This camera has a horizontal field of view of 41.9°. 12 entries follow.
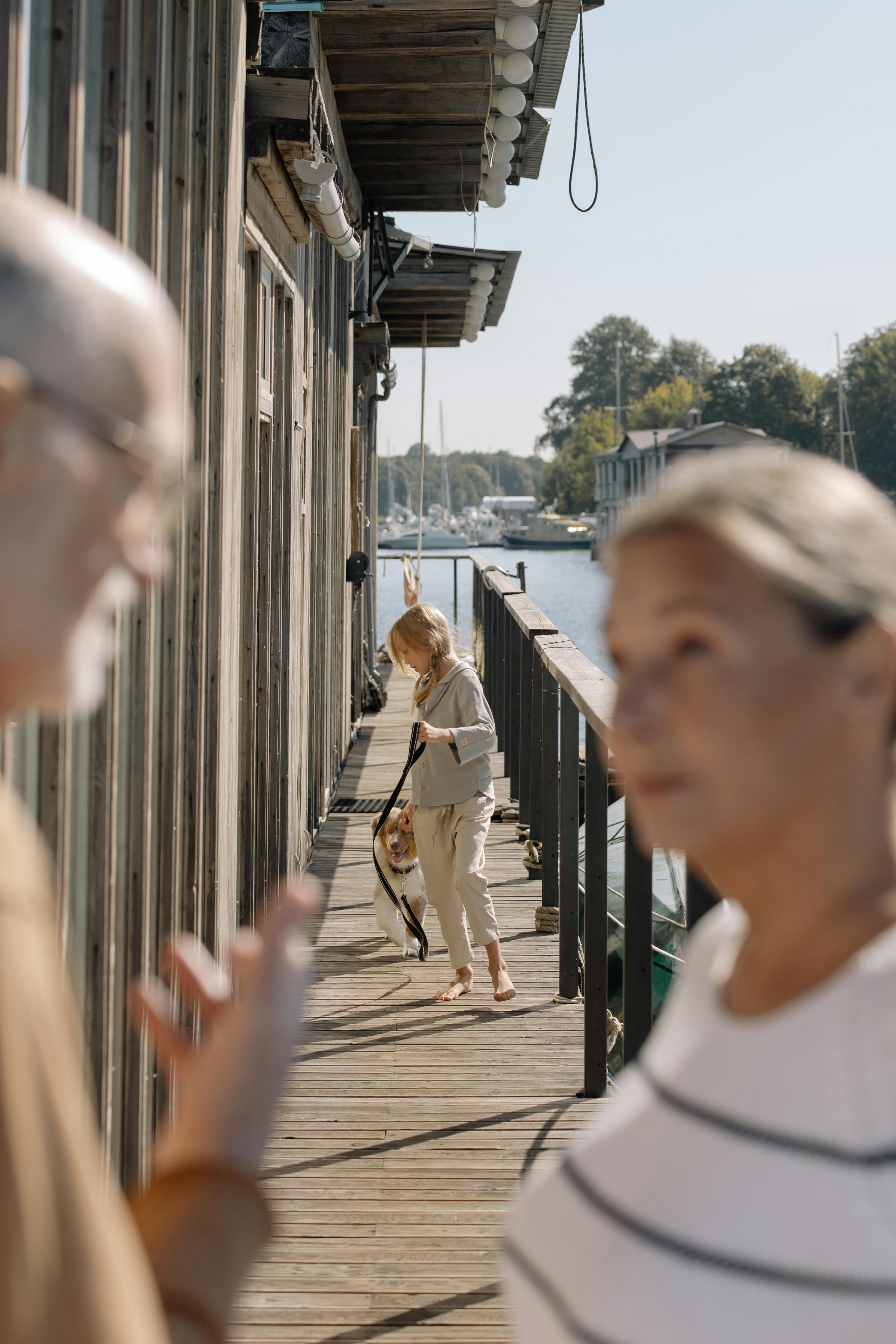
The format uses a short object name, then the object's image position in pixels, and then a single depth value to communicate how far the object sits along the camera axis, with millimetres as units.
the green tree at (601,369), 119625
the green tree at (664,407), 103938
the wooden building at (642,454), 69250
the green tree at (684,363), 118250
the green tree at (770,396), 87562
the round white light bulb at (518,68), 5645
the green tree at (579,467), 100250
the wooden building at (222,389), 1827
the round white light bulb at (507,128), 6324
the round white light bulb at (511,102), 6008
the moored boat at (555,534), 81625
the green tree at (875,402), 78500
